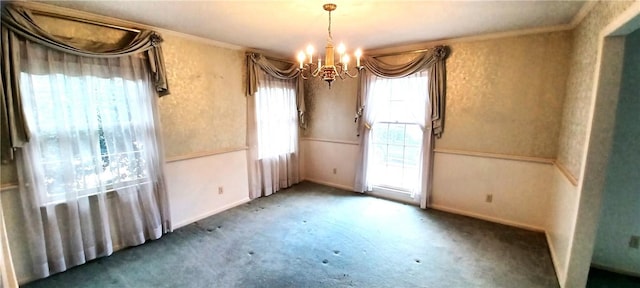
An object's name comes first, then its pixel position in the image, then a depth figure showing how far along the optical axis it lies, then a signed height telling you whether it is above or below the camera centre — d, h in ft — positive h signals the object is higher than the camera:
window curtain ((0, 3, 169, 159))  6.58 +1.62
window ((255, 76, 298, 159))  13.89 -0.24
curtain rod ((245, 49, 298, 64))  12.96 +2.96
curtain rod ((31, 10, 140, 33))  7.22 +2.72
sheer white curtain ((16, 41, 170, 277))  7.27 -1.35
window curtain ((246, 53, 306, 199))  13.09 -0.46
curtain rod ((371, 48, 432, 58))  11.94 +2.80
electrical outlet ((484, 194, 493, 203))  11.34 -3.59
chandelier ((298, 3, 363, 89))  7.20 +1.44
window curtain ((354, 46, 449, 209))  11.61 +0.78
